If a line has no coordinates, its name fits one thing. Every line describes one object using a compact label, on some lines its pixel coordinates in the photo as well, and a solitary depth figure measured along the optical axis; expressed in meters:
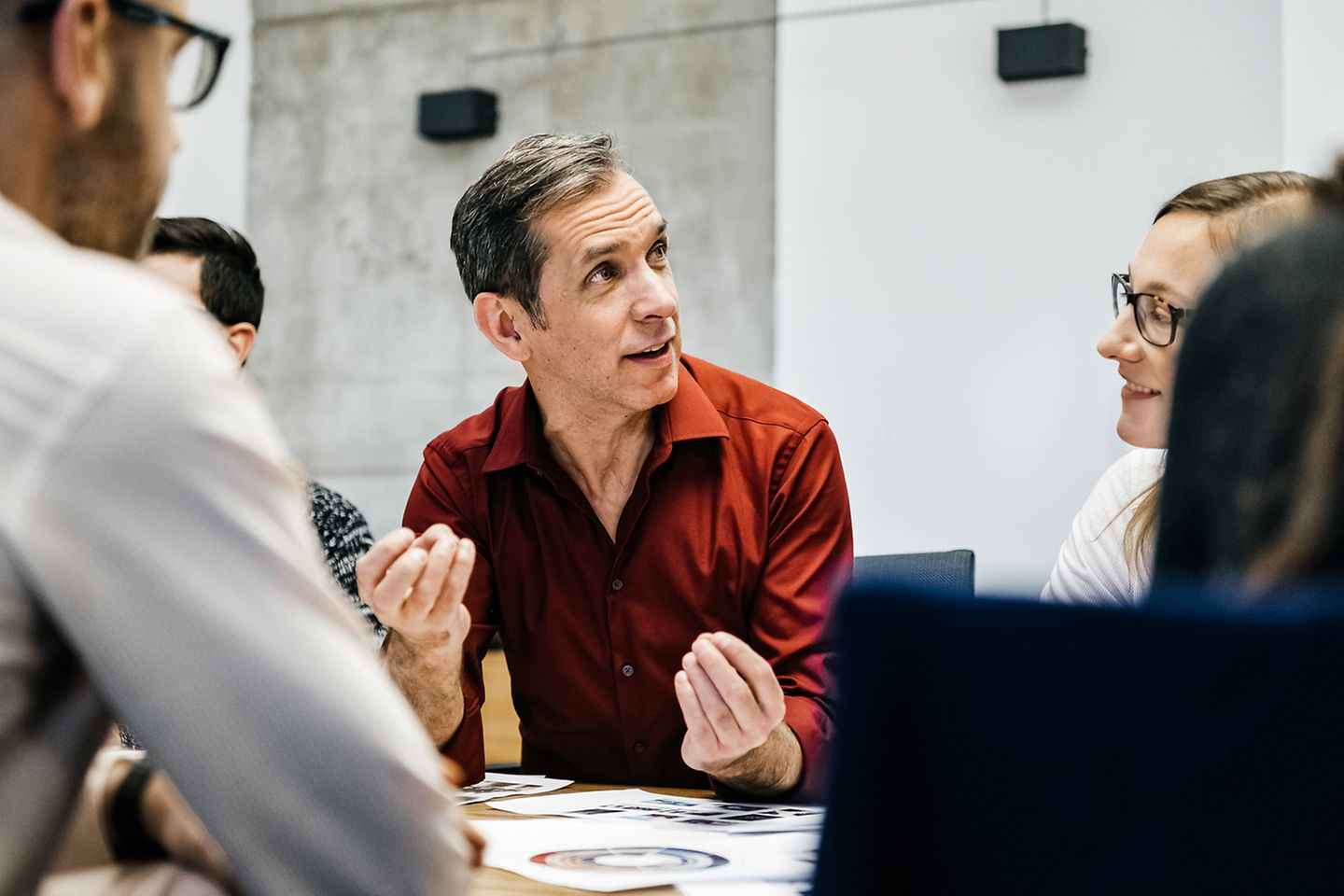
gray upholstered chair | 2.42
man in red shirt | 2.09
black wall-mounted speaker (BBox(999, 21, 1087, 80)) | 4.04
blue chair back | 0.53
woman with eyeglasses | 1.98
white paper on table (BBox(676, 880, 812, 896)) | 1.14
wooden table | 1.15
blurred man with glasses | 0.65
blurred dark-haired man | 2.80
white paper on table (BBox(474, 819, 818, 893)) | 1.20
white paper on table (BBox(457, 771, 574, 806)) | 1.74
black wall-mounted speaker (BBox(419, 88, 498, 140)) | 4.95
